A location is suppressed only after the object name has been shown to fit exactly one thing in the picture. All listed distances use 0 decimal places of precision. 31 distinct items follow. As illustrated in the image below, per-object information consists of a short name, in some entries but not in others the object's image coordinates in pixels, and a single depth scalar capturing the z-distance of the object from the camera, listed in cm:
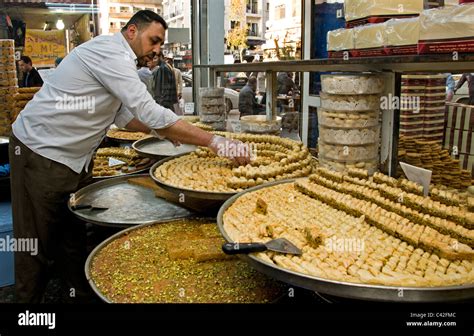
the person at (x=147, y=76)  719
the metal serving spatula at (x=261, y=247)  148
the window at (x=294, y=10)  704
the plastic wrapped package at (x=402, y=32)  187
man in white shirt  254
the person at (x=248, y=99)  964
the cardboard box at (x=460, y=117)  429
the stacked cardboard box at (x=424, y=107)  458
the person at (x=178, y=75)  923
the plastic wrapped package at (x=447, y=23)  162
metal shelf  168
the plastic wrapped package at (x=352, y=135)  240
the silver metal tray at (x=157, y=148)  353
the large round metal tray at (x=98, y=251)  176
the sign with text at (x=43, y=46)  826
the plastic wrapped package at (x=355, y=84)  233
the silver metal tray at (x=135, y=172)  329
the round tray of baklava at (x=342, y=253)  127
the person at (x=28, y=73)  674
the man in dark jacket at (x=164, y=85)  818
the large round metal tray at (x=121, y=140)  462
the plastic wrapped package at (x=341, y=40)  236
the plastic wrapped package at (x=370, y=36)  211
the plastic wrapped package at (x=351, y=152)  245
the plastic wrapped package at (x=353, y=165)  247
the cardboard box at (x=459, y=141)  425
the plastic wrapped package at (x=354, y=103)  238
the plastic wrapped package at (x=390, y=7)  227
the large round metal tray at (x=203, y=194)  229
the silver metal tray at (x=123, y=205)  251
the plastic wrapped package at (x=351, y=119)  239
